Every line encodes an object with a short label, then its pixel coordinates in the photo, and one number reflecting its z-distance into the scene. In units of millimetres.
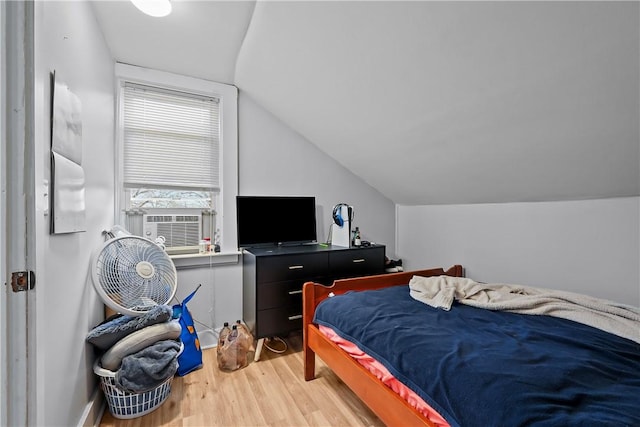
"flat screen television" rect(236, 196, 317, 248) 2555
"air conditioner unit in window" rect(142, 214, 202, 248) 2350
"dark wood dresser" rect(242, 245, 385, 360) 2238
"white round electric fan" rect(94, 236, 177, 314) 1549
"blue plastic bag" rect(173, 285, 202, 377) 2060
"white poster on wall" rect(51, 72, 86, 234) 1107
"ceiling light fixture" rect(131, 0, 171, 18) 1616
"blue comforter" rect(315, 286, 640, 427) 850
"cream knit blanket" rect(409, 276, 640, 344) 1402
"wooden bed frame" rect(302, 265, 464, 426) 1203
